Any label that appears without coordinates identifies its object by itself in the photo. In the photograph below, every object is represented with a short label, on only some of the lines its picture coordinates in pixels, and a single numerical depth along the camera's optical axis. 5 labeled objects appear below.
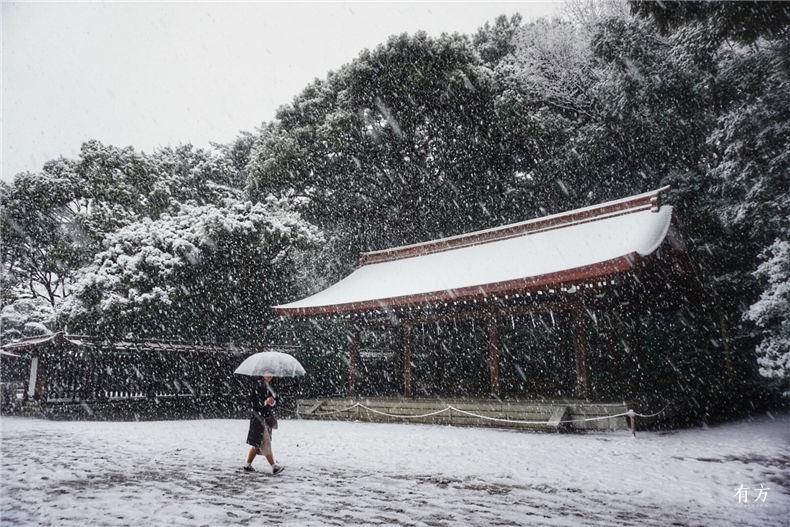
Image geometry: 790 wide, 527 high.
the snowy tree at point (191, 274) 15.73
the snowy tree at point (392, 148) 20.83
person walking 6.30
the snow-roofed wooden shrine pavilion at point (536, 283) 10.35
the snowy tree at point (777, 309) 10.93
